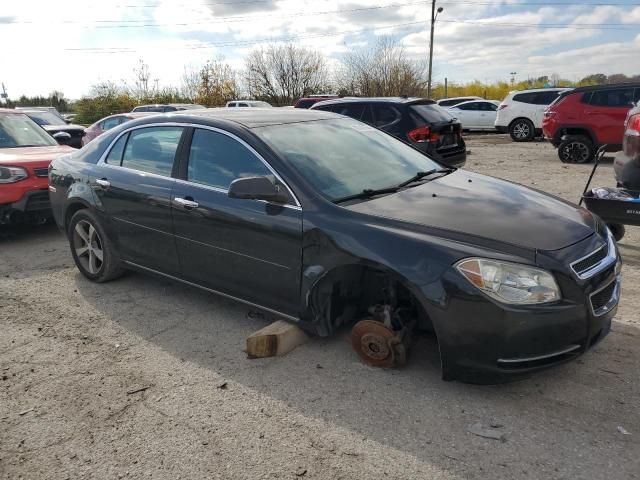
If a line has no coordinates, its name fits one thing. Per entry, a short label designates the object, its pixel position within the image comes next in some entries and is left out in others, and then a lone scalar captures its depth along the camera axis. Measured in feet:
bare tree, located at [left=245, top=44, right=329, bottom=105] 133.18
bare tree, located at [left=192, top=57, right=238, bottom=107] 137.80
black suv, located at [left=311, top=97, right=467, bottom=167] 27.40
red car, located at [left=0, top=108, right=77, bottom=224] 21.36
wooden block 11.76
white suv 60.08
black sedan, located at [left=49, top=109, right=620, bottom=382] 9.32
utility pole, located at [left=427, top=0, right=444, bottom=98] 121.70
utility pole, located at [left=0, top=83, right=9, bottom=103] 156.57
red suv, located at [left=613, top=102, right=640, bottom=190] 16.01
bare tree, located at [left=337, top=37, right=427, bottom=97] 122.01
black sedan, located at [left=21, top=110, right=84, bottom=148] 31.11
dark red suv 38.09
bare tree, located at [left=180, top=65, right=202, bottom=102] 140.97
